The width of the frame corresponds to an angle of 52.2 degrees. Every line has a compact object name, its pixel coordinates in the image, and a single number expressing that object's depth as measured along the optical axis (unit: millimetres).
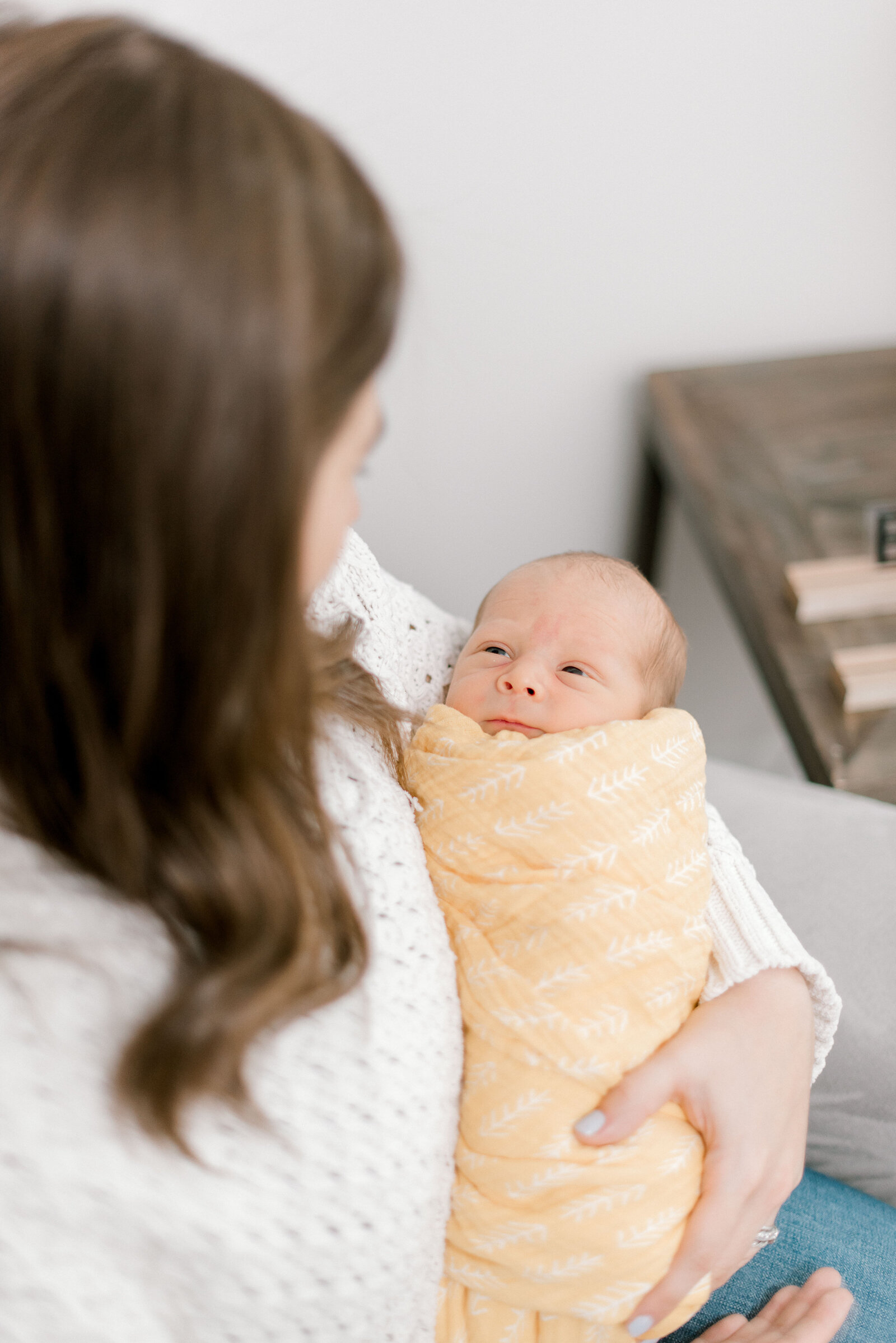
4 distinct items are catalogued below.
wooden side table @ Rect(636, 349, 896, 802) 916
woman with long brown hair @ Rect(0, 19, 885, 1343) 352
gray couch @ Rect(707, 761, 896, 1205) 796
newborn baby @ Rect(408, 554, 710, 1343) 588
